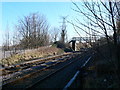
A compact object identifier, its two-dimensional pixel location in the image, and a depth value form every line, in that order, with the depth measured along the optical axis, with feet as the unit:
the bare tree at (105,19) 10.08
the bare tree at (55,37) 291.05
